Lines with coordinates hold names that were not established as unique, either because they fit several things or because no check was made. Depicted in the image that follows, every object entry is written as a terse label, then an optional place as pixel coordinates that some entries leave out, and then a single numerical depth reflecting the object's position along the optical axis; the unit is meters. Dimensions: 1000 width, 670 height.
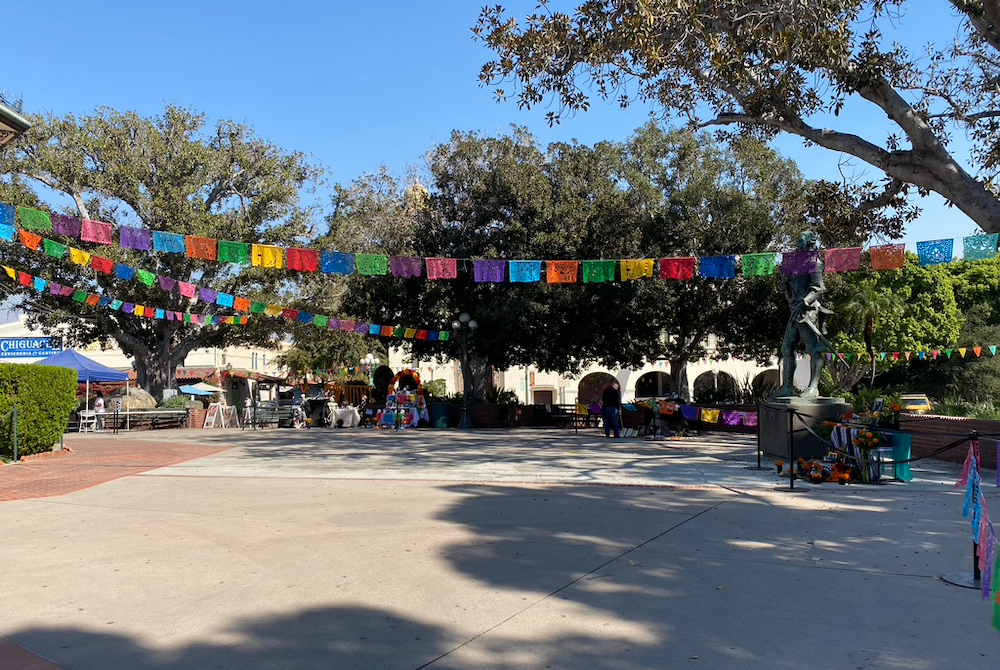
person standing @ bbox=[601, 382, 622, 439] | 21.41
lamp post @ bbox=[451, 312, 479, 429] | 25.48
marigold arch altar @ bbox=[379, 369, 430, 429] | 26.70
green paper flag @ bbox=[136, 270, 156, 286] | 21.27
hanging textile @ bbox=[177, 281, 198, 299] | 22.39
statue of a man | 14.52
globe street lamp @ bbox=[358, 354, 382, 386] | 43.33
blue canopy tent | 25.58
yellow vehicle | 35.25
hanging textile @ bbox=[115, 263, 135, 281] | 19.47
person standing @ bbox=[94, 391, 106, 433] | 25.24
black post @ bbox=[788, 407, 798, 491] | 10.98
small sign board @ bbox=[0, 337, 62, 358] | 23.59
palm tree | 30.27
